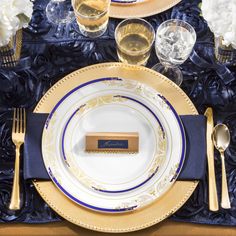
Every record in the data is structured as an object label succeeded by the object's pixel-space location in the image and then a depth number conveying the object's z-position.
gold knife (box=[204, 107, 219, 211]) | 1.20
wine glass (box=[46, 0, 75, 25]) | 1.39
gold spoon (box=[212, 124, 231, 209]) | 1.23
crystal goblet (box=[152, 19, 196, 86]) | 1.32
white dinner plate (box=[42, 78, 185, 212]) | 1.20
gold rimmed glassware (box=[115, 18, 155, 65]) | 1.32
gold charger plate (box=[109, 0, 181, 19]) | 1.37
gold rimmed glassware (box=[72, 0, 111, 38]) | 1.33
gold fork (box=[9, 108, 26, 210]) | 1.20
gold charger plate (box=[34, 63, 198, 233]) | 1.17
